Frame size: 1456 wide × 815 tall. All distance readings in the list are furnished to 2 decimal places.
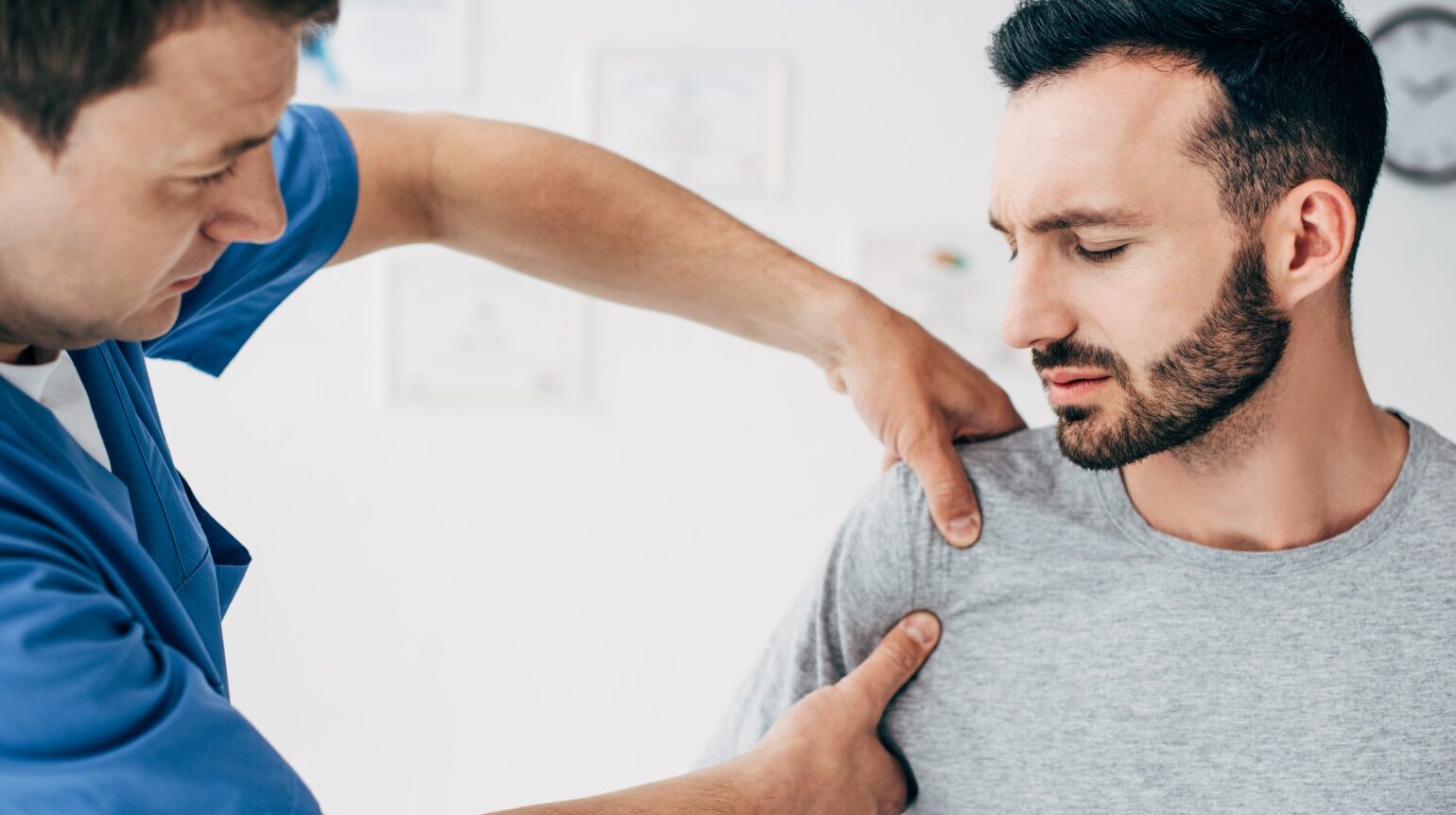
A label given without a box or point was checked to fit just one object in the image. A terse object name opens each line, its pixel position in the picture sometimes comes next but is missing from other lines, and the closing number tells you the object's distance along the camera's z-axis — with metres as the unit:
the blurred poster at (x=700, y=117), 2.74
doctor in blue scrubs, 0.67
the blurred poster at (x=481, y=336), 2.76
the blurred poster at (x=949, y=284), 2.80
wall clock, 2.85
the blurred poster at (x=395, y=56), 2.71
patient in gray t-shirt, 1.10
